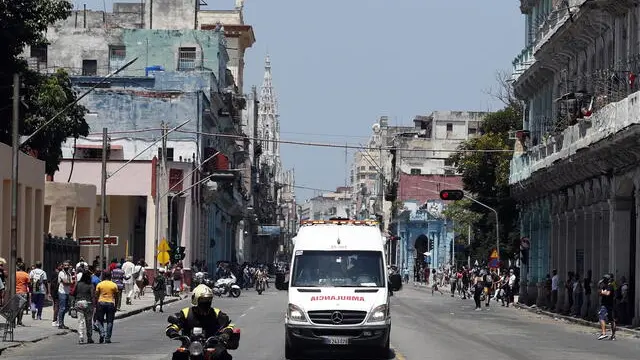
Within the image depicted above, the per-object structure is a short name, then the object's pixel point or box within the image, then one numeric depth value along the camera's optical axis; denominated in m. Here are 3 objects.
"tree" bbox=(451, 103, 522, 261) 89.19
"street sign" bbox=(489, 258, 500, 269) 75.25
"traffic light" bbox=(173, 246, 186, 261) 74.75
